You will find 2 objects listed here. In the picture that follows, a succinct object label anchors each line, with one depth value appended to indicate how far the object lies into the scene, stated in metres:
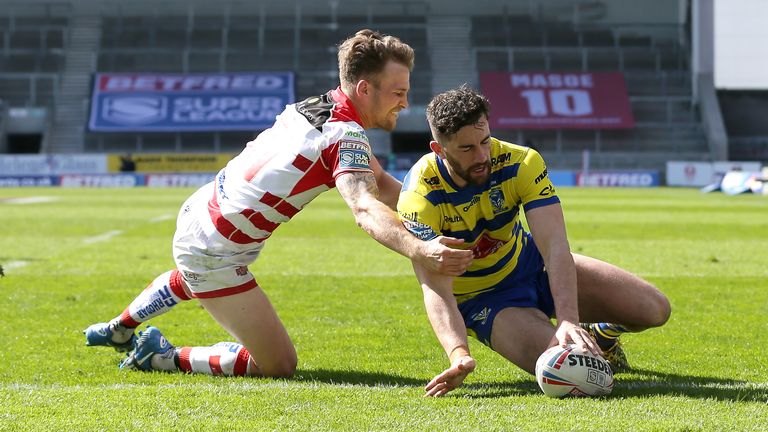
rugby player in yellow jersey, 10.36
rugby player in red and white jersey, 10.32
